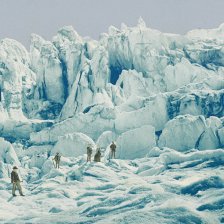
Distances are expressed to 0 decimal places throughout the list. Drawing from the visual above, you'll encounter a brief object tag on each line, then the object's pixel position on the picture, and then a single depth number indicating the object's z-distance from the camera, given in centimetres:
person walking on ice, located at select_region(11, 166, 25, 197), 3116
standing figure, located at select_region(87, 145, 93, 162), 4122
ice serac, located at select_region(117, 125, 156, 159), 5091
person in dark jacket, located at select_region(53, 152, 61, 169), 4302
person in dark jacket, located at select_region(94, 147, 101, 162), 4131
